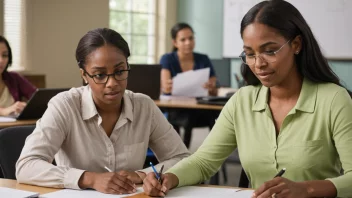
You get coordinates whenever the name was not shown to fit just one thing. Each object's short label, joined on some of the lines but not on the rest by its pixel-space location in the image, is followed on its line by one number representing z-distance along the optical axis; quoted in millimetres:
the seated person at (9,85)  4117
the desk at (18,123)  3328
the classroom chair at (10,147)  2188
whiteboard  6184
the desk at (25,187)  1798
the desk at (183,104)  4482
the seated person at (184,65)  5243
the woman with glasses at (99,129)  1952
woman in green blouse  1780
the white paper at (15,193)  1675
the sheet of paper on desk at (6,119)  3506
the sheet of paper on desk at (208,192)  1732
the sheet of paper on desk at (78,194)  1727
